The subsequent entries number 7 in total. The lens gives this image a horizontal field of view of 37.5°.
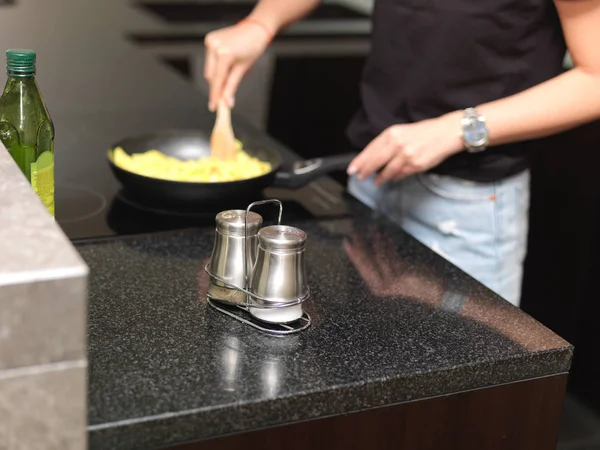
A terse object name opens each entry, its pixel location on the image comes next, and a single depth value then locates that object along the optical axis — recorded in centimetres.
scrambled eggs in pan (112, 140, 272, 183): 140
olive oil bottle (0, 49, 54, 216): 109
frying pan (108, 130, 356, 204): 134
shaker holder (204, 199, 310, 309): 100
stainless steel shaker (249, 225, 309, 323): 99
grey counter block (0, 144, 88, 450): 71
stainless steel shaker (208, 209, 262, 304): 104
